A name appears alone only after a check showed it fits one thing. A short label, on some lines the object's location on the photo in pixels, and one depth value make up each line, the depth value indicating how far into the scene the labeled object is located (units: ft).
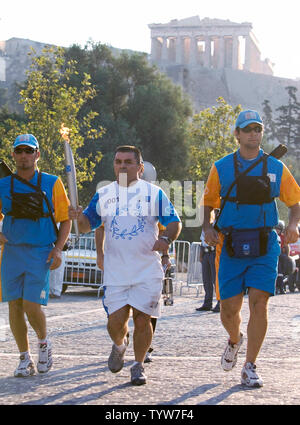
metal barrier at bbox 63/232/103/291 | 55.47
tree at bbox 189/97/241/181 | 124.47
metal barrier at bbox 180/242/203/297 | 59.18
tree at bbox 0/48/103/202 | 74.69
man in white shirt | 19.26
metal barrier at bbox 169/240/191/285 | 63.67
